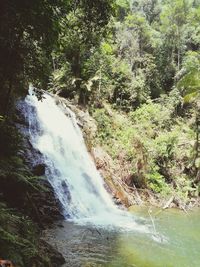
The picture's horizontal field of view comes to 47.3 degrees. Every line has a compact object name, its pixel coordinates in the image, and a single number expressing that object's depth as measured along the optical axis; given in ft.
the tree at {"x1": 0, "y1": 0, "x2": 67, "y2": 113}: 11.55
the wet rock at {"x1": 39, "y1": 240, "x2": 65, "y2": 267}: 14.35
